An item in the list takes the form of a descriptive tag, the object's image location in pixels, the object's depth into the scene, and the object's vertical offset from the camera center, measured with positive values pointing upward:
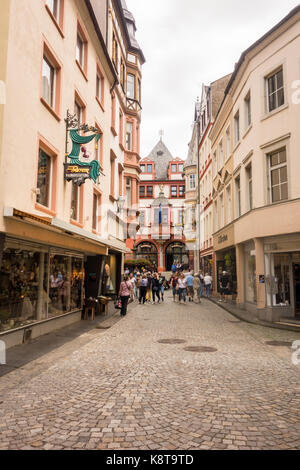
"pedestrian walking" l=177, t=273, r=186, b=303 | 22.00 -0.50
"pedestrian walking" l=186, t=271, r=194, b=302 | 22.70 -0.46
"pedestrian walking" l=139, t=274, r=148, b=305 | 21.70 -0.58
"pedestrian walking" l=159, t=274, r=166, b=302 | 23.25 -0.46
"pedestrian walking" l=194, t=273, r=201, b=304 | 21.91 -0.46
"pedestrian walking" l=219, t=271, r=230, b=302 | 21.94 -0.45
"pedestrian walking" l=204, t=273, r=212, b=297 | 24.53 -0.57
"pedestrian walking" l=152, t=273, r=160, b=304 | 22.36 -0.51
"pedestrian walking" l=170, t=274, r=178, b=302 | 24.14 -0.65
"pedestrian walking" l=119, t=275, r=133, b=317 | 15.55 -0.70
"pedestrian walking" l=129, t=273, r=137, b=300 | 24.20 -0.59
